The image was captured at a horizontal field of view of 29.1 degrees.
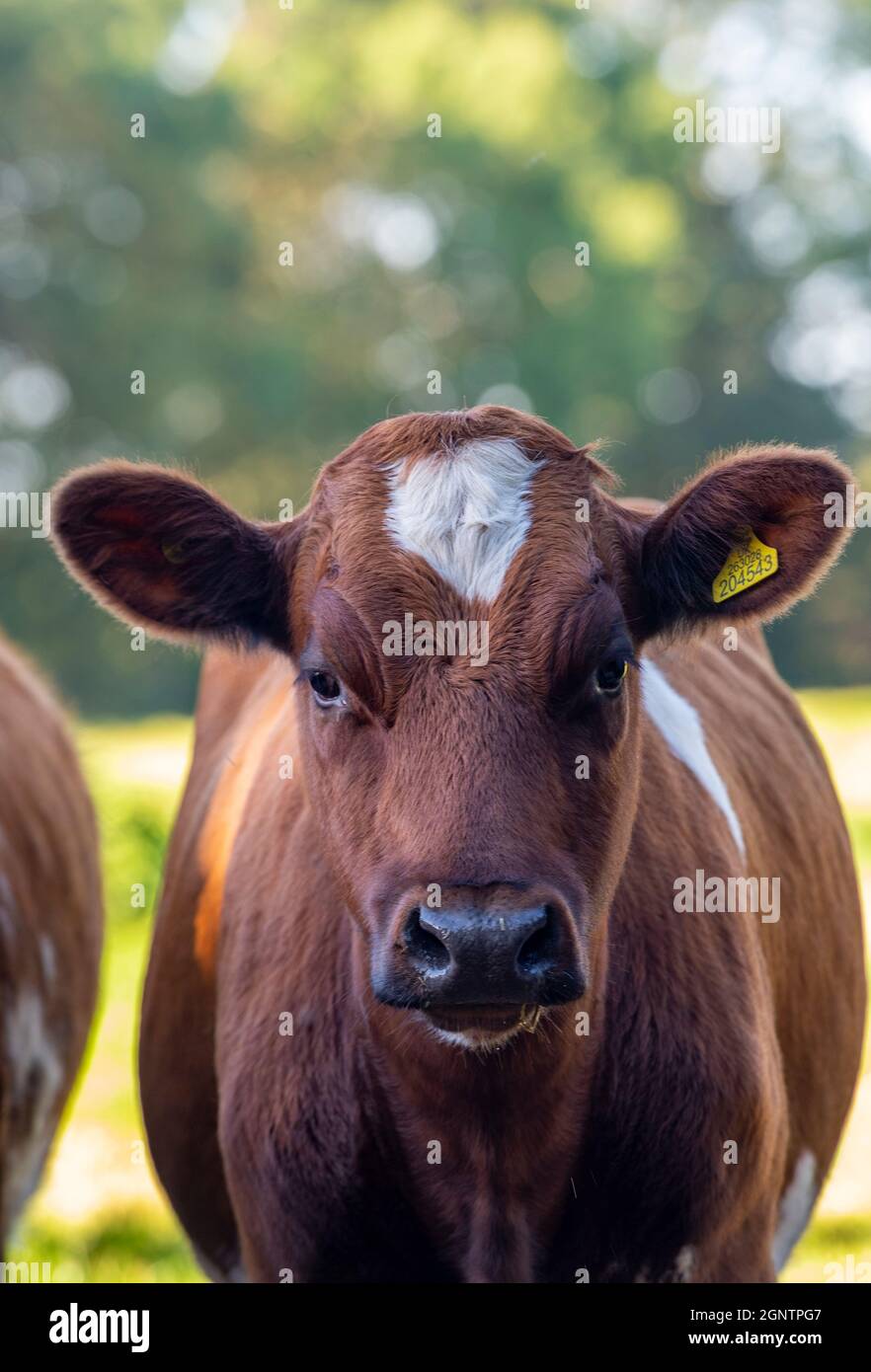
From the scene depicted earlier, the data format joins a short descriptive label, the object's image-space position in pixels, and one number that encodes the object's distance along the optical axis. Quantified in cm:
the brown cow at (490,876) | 306
